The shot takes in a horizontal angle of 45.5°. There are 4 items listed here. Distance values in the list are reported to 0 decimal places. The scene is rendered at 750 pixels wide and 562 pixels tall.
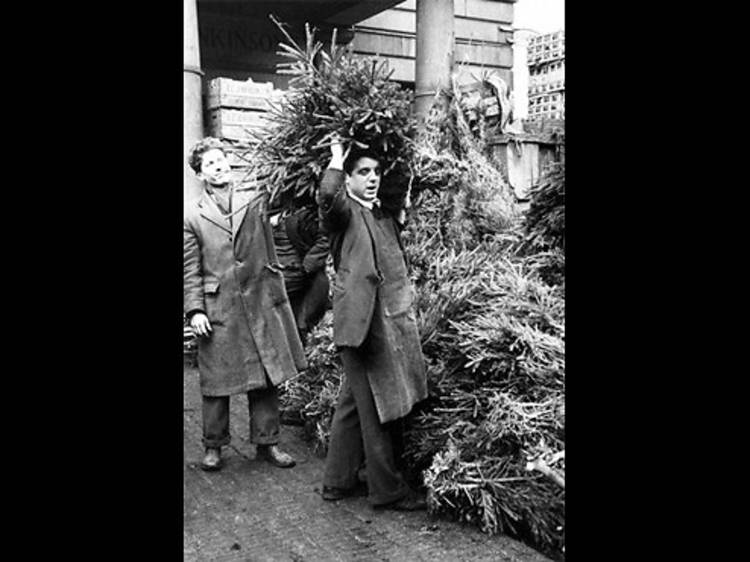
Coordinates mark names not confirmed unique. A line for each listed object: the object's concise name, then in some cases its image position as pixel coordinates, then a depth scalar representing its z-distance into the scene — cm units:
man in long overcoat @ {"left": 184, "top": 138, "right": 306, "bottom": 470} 364
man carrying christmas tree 359
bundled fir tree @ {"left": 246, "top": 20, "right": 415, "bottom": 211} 344
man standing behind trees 376
